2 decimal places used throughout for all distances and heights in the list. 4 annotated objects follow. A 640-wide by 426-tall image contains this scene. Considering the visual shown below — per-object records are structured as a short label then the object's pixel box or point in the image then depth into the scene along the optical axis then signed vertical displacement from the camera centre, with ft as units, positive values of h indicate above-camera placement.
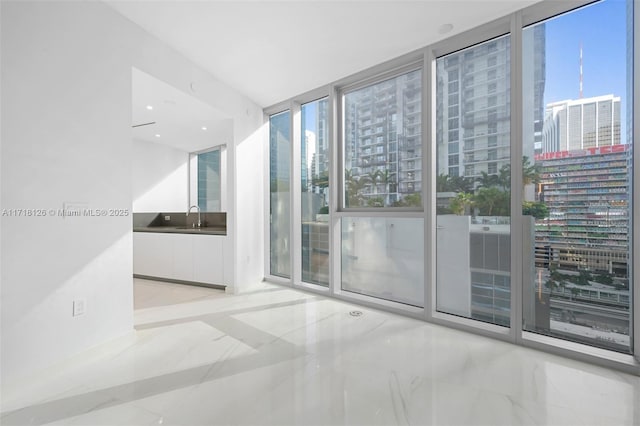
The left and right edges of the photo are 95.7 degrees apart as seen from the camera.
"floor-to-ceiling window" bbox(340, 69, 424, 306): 9.91 +0.79
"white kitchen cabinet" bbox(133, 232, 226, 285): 13.24 -2.17
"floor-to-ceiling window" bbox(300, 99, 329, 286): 12.27 +0.86
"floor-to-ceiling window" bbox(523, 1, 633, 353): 6.66 +0.81
